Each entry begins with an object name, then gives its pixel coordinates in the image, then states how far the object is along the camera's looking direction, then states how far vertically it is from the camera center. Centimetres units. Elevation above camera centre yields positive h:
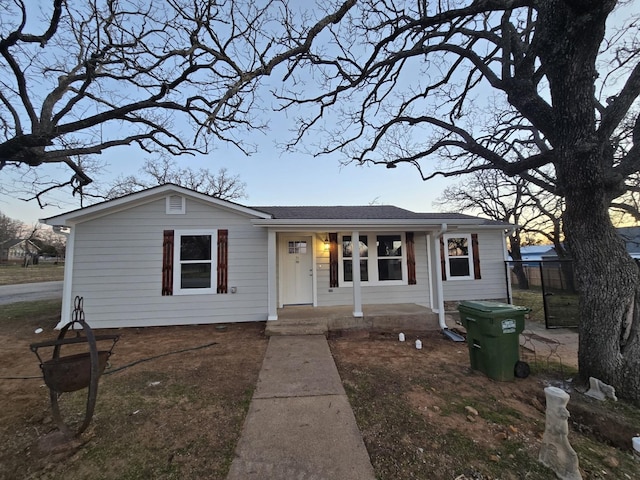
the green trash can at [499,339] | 371 -110
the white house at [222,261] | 644 +13
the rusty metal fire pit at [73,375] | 237 -94
